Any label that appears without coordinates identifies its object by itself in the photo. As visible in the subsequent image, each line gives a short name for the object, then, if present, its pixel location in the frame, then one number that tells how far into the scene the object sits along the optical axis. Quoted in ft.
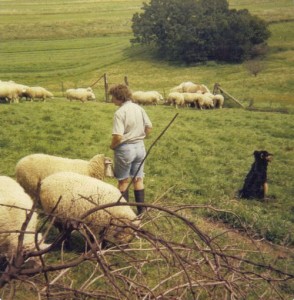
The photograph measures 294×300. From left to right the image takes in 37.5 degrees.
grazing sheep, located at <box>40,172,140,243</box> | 20.04
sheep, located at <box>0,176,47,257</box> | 17.69
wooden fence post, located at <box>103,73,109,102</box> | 81.40
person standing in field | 22.79
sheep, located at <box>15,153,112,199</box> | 26.27
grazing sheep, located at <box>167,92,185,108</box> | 82.23
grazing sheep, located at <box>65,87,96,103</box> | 80.07
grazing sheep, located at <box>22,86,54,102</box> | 71.82
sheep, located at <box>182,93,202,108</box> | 82.07
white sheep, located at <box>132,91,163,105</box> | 82.84
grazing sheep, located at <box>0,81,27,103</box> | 64.49
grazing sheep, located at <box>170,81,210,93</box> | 93.35
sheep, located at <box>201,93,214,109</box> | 81.30
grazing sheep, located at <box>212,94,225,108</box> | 83.51
